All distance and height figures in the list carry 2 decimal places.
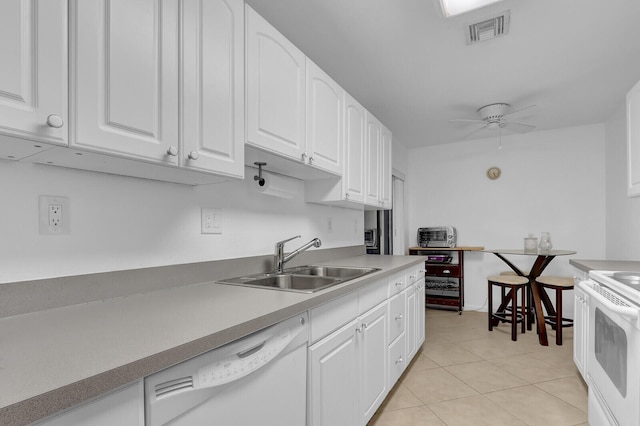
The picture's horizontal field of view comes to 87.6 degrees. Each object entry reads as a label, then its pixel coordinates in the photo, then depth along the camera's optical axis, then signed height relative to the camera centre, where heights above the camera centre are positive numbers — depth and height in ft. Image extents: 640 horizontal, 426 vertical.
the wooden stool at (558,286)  10.50 -2.36
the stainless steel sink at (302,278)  5.45 -1.19
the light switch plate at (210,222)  5.22 -0.13
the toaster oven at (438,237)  15.08 -1.08
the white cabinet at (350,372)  4.41 -2.46
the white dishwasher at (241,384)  2.52 -1.52
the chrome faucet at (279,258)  6.47 -0.88
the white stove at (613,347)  4.29 -2.04
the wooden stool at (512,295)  11.21 -2.88
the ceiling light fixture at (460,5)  5.60 +3.54
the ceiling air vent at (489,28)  6.32 +3.68
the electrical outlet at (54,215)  3.44 -0.01
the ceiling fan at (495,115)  10.70 +3.30
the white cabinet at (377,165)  8.86 +1.37
